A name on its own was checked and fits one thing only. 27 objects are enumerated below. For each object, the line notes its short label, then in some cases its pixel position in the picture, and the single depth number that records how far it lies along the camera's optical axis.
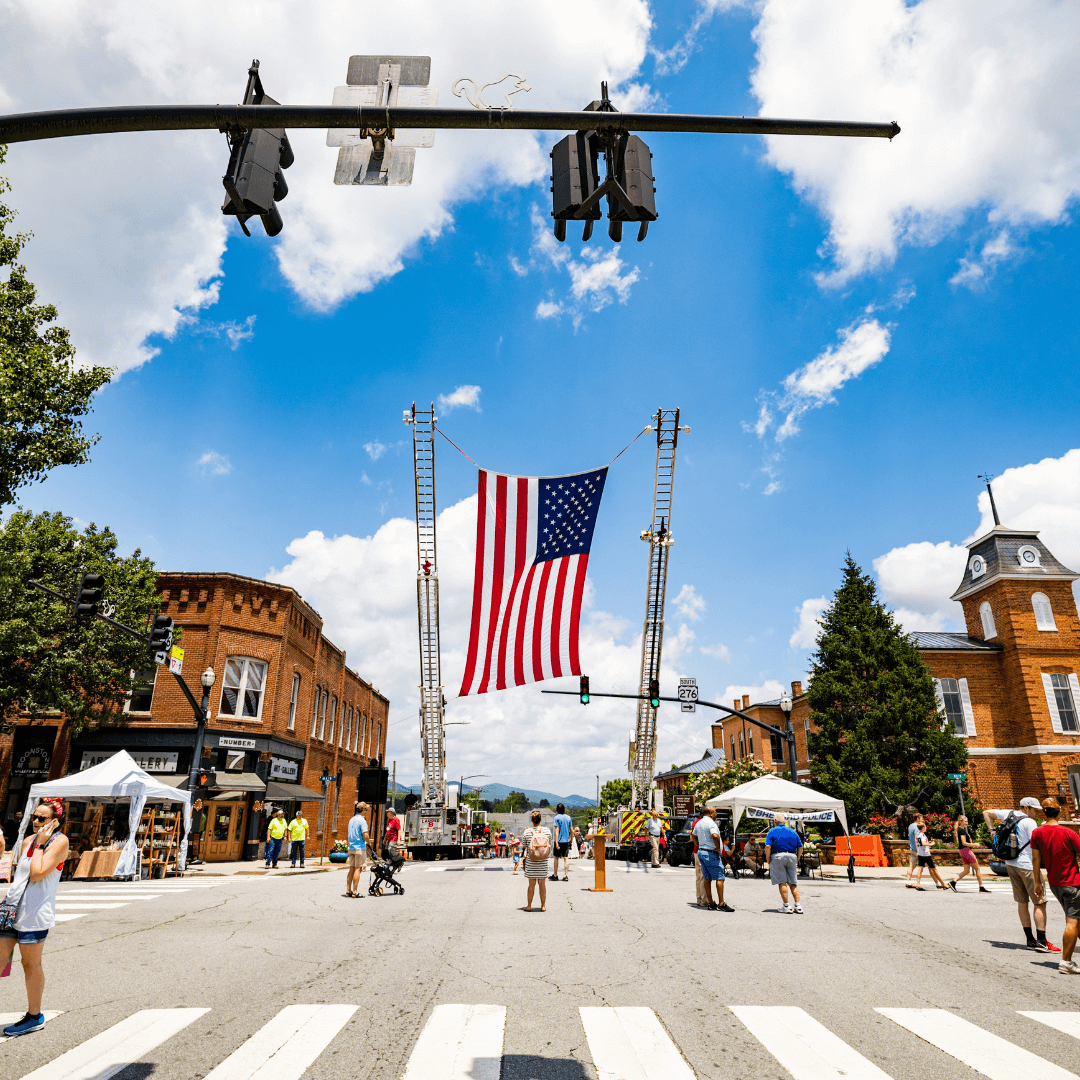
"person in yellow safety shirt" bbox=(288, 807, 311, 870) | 25.36
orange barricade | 29.52
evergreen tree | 33.94
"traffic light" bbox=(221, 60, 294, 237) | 5.77
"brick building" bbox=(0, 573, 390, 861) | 28.50
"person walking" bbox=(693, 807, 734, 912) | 14.10
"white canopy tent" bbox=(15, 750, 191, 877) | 19.08
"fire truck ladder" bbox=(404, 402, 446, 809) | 32.94
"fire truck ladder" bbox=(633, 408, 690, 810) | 36.66
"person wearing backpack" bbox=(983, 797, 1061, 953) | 9.73
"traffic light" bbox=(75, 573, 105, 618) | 17.02
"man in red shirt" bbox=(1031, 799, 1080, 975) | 8.42
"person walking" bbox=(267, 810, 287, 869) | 24.44
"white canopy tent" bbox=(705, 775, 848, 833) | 22.17
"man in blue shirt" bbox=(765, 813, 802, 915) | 13.55
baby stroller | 16.34
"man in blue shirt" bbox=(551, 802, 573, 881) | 21.08
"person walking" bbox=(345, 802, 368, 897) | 16.41
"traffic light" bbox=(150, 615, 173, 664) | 19.84
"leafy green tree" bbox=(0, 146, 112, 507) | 19.78
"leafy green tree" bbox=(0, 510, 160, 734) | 24.09
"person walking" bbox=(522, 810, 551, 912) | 13.29
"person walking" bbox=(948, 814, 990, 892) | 18.84
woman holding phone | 6.02
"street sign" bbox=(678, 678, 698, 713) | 26.98
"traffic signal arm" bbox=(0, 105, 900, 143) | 5.93
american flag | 22.97
